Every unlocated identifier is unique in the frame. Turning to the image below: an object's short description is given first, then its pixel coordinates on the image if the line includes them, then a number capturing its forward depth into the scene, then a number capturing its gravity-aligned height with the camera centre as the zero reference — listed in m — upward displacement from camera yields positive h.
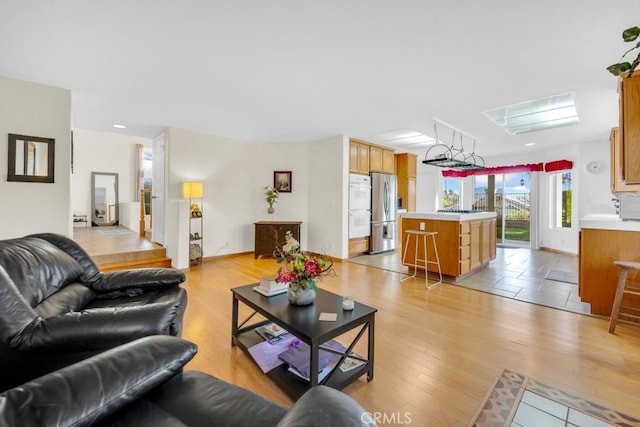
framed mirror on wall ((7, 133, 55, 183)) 2.97 +0.58
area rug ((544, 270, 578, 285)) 4.02 -0.95
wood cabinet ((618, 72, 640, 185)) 2.17 +0.68
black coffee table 1.55 -0.67
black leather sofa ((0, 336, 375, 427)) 0.72 -0.55
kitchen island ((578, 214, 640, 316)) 2.71 -0.44
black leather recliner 1.20 -0.53
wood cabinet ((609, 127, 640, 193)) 4.00 +0.68
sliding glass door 7.20 +0.28
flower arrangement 1.85 -0.38
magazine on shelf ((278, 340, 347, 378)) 1.77 -0.98
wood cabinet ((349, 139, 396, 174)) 5.56 +1.19
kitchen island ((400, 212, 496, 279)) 3.93 -0.40
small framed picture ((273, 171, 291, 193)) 5.99 +0.68
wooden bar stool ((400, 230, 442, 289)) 3.95 -0.61
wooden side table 5.46 -0.45
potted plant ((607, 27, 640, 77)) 1.14 +0.68
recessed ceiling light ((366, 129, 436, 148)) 5.11 +1.49
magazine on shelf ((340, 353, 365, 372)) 1.81 -1.01
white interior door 5.09 +0.40
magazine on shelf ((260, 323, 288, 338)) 2.13 -0.94
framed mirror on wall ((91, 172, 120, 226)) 8.08 +0.39
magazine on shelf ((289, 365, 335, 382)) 1.71 -1.01
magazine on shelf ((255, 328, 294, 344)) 2.09 -0.96
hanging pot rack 3.63 +1.41
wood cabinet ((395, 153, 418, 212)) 6.96 +0.88
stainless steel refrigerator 5.95 +0.02
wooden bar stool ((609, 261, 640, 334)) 2.46 -0.68
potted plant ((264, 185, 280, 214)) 5.74 +0.34
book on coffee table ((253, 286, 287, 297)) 2.07 -0.61
